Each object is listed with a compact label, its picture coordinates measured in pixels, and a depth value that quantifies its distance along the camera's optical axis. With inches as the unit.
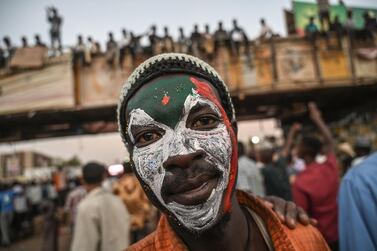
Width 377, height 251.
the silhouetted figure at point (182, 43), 403.9
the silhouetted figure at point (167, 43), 395.2
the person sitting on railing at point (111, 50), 408.2
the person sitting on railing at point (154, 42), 403.9
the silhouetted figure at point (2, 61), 411.5
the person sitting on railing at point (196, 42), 401.1
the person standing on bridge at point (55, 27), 419.2
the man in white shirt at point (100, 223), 122.6
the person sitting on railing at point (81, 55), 407.8
